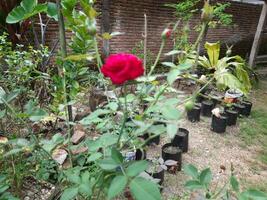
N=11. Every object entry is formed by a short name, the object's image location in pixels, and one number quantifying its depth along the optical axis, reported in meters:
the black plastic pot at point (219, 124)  2.97
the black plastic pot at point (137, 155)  1.98
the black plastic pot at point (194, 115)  3.16
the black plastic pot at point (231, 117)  3.19
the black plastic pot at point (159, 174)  1.92
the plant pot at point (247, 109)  3.49
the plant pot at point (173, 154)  2.21
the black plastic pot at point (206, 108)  3.37
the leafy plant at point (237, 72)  2.71
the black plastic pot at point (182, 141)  2.47
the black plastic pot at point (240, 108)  3.47
